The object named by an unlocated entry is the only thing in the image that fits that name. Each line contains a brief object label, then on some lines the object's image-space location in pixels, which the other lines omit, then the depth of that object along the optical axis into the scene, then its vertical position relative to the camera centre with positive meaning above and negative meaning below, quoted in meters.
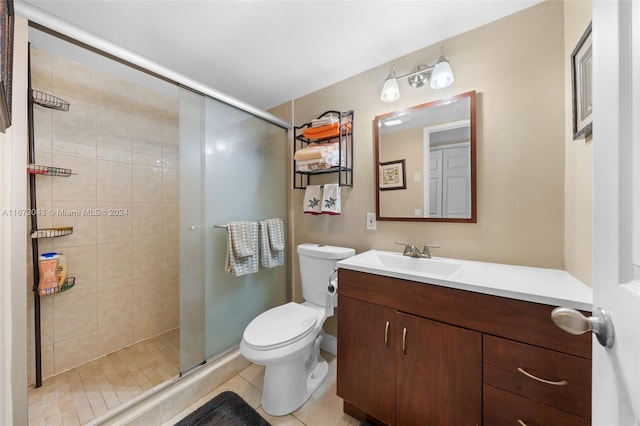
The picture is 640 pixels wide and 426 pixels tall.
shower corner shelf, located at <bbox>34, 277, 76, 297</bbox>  1.38 -0.46
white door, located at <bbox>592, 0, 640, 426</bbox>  0.33 +0.01
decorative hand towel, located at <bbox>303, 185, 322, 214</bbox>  1.85 +0.10
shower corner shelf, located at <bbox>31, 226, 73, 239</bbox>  1.37 -0.11
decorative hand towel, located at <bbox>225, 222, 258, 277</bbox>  1.58 -0.26
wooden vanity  0.78 -0.59
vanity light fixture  1.32 +0.80
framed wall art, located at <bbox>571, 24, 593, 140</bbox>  0.87 +0.49
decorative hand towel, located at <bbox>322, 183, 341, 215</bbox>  1.75 +0.09
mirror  1.35 +0.31
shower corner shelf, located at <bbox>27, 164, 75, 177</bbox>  1.35 +0.26
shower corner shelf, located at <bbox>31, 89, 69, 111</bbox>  1.37 +0.69
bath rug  1.26 -1.13
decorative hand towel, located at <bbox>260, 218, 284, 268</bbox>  1.80 -0.25
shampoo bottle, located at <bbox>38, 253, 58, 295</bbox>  1.39 -0.37
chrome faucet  1.39 -0.25
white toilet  1.25 -0.70
